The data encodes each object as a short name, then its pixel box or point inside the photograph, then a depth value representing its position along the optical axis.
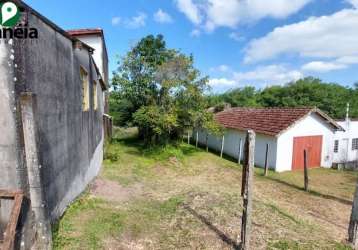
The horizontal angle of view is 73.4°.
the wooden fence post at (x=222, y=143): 18.37
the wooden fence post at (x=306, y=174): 10.15
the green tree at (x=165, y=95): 14.23
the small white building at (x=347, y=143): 17.00
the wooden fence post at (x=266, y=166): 12.51
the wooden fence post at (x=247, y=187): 4.62
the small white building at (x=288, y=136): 13.93
